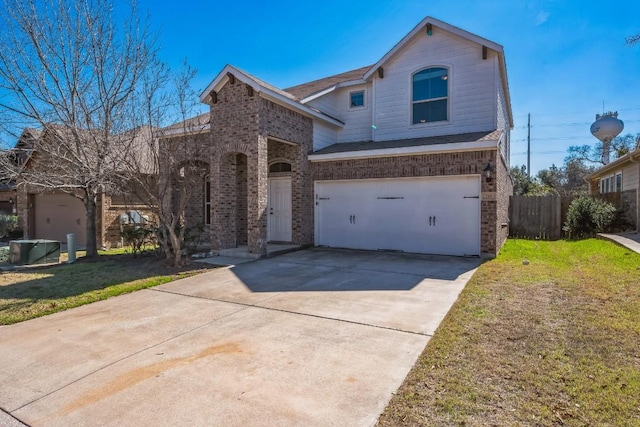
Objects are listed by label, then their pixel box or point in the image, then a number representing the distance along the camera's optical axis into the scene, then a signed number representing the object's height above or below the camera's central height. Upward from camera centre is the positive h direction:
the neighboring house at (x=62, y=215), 13.50 -0.31
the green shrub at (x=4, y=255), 10.59 -1.40
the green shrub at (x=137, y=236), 10.16 -0.81
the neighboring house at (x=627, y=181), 13.43 +1.01
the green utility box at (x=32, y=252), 9.94 -1.24
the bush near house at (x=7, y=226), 16.45 -0.85
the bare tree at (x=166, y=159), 8.59 +1.16
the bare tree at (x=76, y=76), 8.66 +3.22
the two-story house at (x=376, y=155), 9.72 +1.47
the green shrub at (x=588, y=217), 13.54 -0.48
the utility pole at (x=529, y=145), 34.70 +5.96
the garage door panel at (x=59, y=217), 14.85 -0.43
